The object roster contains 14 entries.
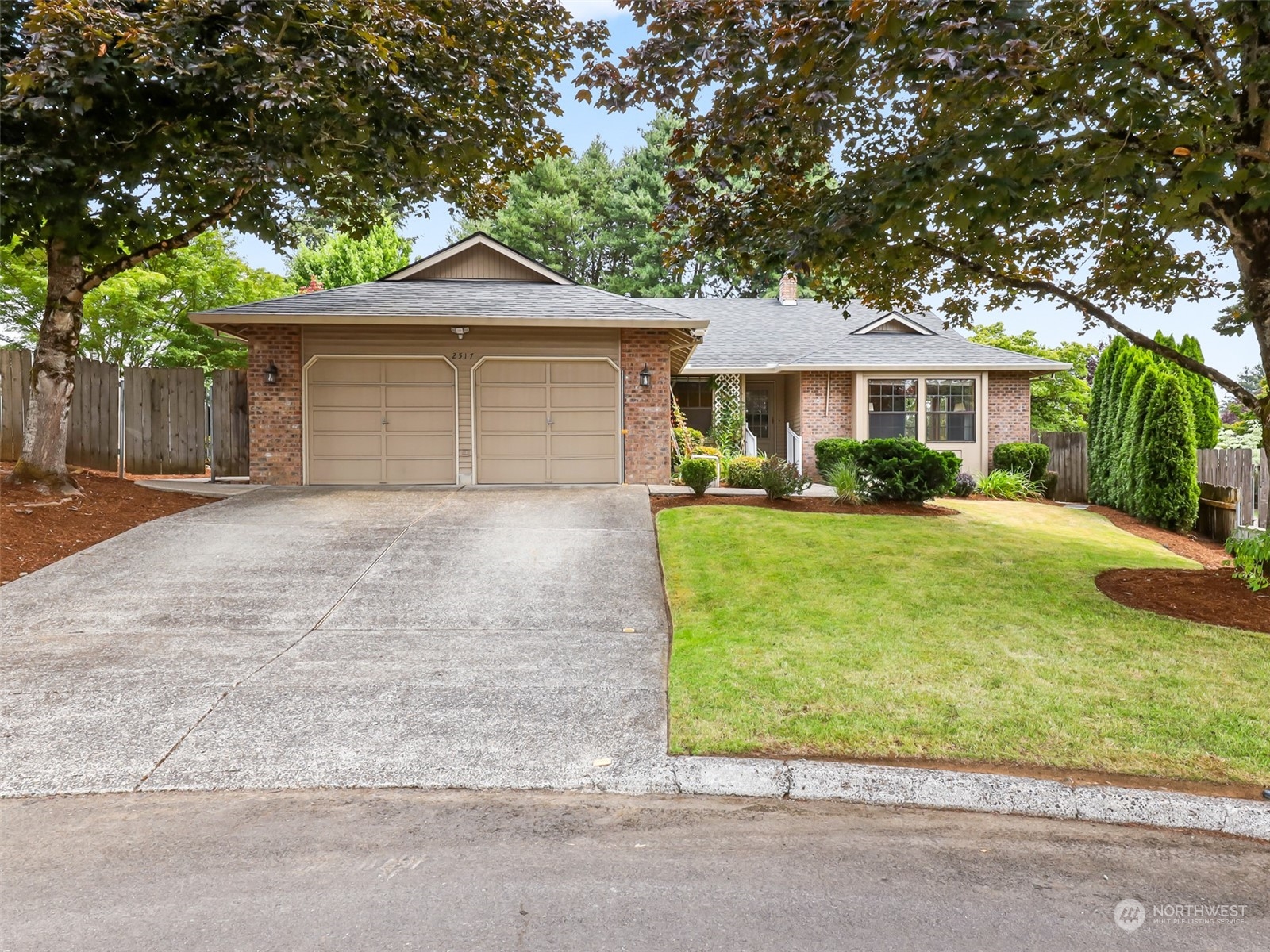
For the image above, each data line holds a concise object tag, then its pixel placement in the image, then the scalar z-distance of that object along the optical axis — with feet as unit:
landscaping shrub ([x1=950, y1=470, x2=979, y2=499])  49.52
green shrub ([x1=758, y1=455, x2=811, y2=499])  36.65
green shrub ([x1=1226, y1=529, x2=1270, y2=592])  20.70
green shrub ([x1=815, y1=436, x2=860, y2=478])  51.19
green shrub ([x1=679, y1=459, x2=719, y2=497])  37.81
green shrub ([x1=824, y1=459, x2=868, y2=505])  37.29
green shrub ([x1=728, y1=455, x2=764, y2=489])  43.43
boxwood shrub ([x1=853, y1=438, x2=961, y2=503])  36.73
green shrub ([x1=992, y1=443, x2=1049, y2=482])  52.80
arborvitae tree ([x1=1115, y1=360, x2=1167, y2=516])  40.34
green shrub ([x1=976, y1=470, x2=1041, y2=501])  50.01
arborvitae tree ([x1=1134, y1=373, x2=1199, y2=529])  38.50
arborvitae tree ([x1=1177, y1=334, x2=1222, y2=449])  40.52
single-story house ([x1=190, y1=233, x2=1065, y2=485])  40.93
